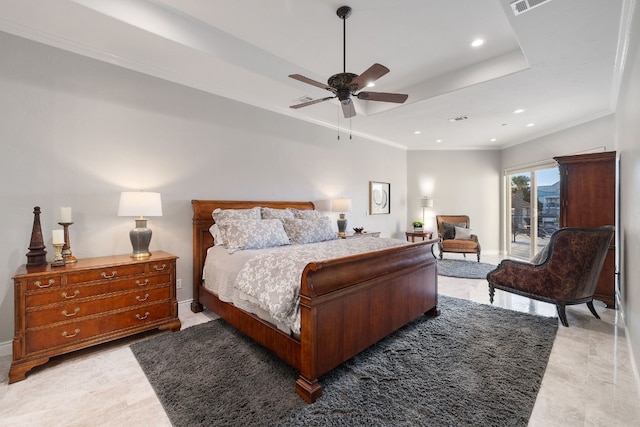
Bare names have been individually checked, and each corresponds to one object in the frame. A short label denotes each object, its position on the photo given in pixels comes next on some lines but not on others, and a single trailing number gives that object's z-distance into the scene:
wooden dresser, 2.02
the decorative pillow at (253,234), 2.96
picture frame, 6.06
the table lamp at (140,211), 2.61
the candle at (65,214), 2.39
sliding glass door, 5.84
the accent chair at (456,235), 5.94
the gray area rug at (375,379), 1.66
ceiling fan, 2.21
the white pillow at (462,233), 6.20
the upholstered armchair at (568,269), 2.73
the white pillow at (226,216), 3.15
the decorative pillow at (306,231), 3.50
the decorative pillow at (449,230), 6.40
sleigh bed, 1.81
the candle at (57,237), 2.29
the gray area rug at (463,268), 4.89
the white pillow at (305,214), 3.97
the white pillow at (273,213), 3.66
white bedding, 1.96
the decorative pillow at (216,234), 3.26
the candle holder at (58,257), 2.24
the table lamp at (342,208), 4.87
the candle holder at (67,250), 2.42
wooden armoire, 3.32
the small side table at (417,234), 6.34
